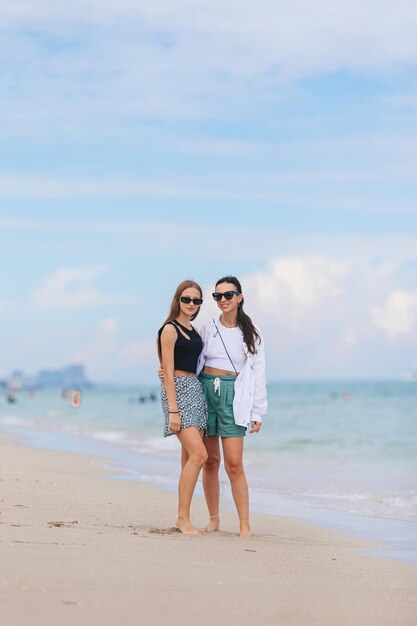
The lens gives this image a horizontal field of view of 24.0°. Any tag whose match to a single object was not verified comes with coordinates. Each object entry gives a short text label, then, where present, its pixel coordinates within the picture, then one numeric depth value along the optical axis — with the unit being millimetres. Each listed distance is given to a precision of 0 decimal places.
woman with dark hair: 7762
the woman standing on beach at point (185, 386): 7648
